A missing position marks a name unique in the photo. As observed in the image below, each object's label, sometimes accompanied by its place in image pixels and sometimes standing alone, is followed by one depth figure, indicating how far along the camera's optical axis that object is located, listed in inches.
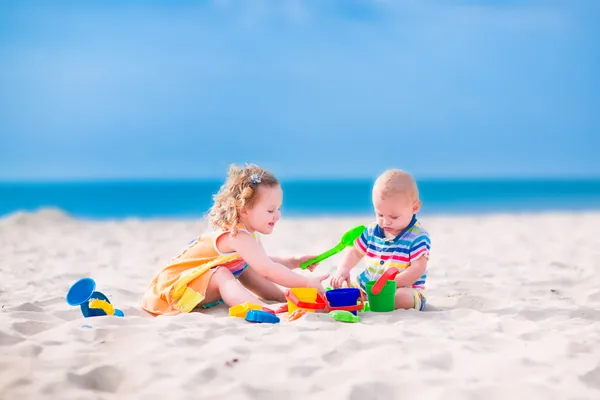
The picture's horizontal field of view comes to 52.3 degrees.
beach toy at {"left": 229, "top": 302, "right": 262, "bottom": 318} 124.5
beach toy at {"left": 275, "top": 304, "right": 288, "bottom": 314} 132.7
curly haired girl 132.3
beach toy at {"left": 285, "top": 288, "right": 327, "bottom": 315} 125.6
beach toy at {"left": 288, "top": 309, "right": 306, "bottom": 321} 122.8
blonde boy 131.4
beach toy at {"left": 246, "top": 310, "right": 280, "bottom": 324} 118.9
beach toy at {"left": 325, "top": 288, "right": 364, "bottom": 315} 124.3
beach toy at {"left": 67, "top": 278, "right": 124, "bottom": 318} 124.4
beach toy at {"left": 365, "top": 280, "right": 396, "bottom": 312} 127.6
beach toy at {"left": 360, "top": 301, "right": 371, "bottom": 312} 132.5
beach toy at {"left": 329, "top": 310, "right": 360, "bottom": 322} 118.5
